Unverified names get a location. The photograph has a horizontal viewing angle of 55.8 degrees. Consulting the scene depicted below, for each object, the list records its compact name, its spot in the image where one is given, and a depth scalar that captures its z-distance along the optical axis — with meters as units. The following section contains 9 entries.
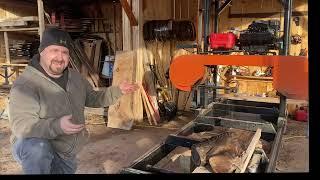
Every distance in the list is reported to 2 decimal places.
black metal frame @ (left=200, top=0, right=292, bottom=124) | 2.71
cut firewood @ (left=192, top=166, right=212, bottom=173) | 1.83
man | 2.01
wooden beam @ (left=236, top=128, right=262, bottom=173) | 1.82
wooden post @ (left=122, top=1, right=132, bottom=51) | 5.21
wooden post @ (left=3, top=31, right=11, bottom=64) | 5.88
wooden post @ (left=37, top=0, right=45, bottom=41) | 5.04
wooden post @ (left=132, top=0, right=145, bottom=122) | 5.21
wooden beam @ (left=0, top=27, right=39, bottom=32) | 5.40
